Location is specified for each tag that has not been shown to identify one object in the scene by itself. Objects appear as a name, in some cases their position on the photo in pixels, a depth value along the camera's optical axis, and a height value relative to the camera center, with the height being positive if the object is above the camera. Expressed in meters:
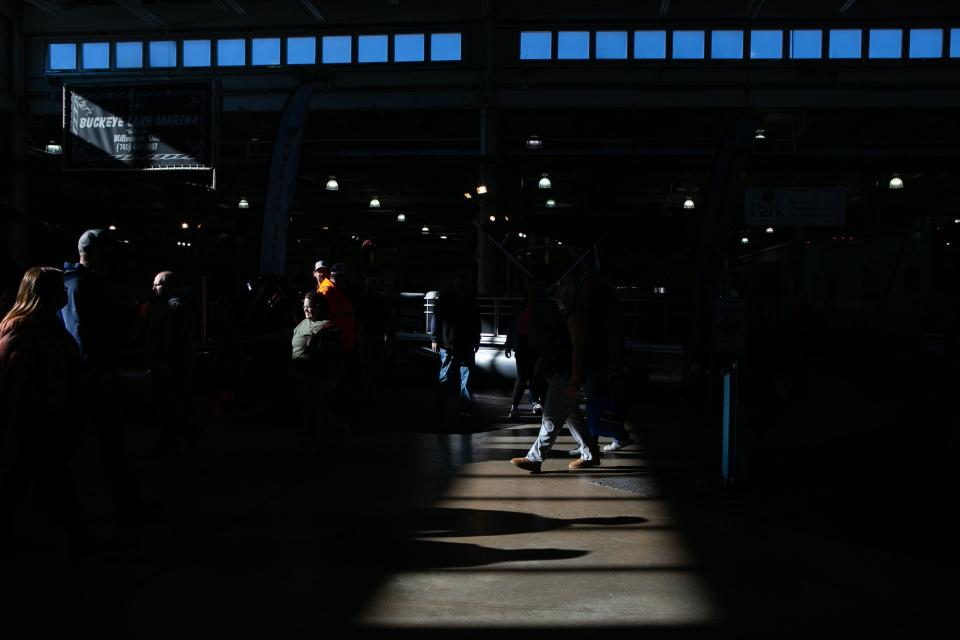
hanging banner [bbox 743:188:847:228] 24.23 +2.65
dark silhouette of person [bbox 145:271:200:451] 8.22 -0.57
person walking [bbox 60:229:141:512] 5.86 -0.42
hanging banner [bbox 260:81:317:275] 14.46 +2.00
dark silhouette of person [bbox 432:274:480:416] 11.13 -0.36
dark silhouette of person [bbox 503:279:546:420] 10.95 -0.54
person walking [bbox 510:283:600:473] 7.71 -0.62
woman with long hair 4.86 -0.53
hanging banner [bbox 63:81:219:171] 16.02 +3.18
